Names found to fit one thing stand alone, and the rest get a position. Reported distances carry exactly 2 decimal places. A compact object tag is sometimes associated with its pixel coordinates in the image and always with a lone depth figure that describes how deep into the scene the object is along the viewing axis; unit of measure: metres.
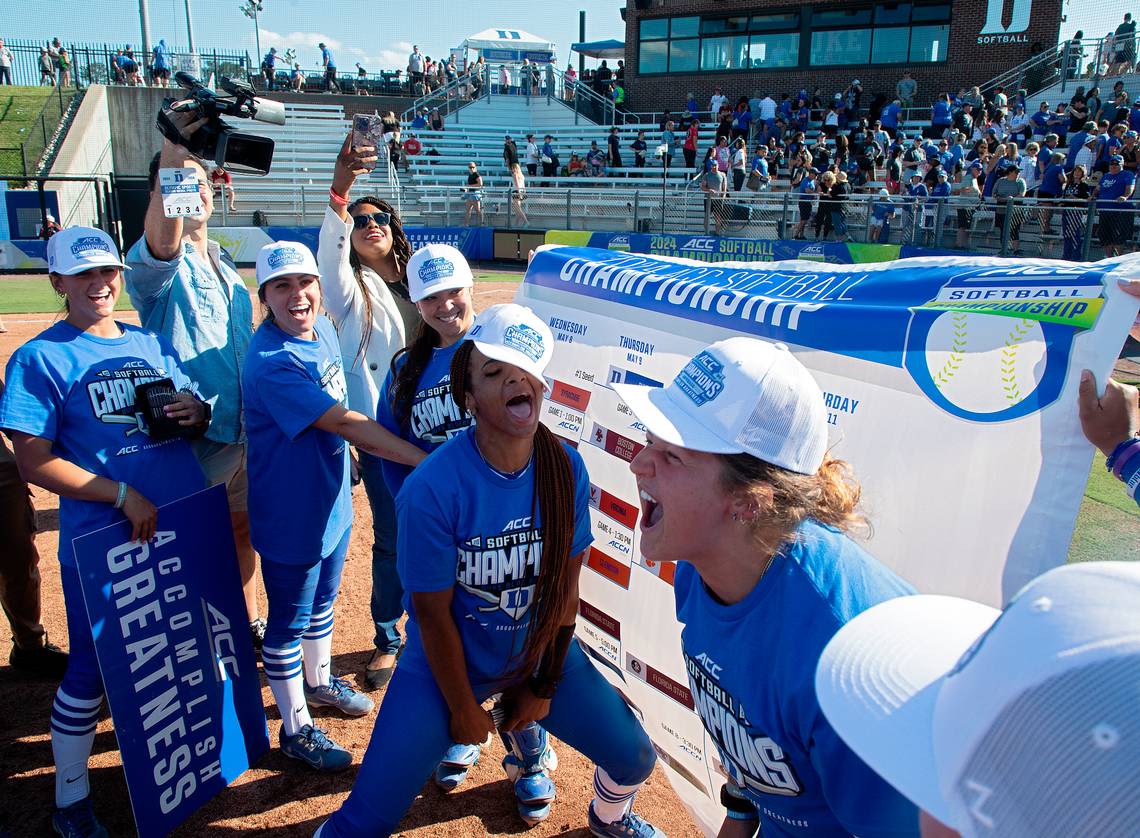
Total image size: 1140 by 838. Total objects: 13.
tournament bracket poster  1.84
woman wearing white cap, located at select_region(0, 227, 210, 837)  2.79
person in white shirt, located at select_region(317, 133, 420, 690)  3.96
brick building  27.28
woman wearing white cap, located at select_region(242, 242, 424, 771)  3.15
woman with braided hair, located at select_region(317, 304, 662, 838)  2.40
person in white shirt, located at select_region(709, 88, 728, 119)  29.30
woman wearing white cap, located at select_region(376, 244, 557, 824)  3.27
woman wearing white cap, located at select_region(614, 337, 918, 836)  1.66
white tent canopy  38.00
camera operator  3.45
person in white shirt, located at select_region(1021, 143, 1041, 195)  16.73
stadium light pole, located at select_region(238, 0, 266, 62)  40.19
